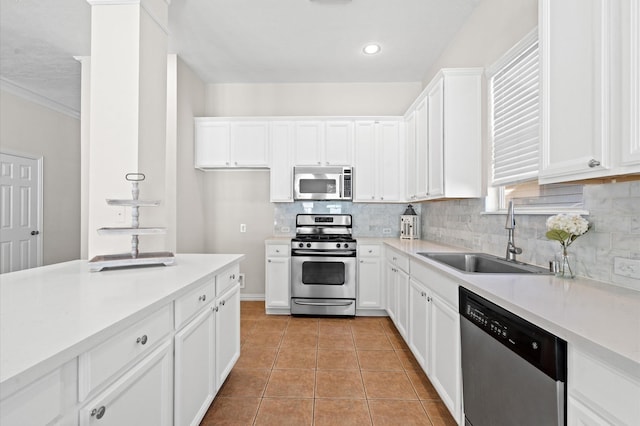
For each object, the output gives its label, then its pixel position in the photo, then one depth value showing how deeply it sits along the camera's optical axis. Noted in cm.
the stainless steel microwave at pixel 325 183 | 391
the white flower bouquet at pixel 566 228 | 146
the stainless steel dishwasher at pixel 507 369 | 99
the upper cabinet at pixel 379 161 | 394
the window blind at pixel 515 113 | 194
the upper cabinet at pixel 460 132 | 260
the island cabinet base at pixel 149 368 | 75
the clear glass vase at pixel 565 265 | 157
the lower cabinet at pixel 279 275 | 373
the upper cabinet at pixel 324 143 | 395
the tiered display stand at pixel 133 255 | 168
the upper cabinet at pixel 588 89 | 101
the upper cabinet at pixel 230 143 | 401
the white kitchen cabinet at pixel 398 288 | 280
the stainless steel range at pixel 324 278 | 366
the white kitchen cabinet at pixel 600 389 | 75
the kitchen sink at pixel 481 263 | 193
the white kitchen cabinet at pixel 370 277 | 368
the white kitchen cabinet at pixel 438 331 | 173
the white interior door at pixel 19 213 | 410
